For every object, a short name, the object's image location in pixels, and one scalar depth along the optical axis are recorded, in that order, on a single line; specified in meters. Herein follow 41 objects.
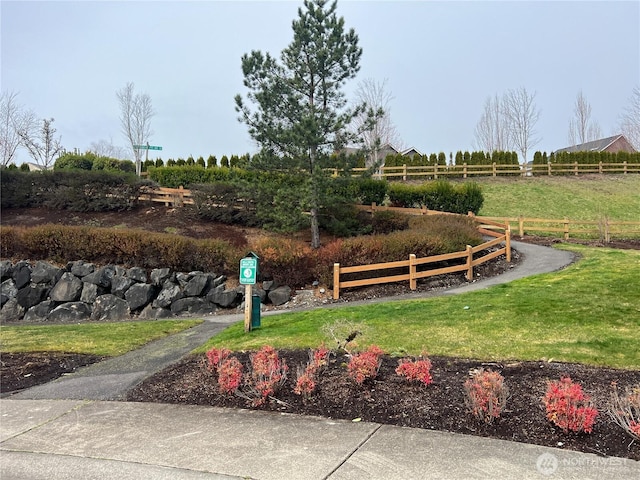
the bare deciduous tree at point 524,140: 54.66
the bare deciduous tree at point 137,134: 38.00
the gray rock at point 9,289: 13.67
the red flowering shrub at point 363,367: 5.27
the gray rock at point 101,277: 13.41
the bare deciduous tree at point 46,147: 43.28
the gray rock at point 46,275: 13.70
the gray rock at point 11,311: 13.41
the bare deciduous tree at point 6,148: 34.25
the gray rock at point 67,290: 13.41
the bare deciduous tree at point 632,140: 56.26
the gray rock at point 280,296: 12.80
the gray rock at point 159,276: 13.34
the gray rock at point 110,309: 13.05
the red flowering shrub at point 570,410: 3.92
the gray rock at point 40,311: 13.27
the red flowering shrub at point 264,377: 5.25
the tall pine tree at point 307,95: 15.13
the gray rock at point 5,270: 13.91
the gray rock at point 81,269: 13.68
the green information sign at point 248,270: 8.37
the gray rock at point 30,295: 13.54
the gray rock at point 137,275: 13.39
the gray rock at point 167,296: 13.05
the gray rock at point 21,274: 13.68
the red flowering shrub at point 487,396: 4.27
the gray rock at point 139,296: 13.09
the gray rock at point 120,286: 13.30
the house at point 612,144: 57.44
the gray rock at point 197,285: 13.06
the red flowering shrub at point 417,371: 5.12
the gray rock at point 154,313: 12.88
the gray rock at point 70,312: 13.11
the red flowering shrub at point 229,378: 5.43
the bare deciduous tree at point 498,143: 59.06
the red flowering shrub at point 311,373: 5.14
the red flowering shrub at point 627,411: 3.82
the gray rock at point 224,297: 12.91
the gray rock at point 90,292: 13.32
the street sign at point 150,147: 20.36
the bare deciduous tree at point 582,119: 64.56
